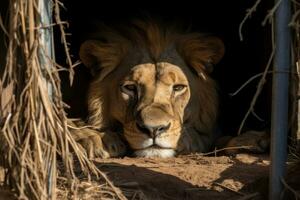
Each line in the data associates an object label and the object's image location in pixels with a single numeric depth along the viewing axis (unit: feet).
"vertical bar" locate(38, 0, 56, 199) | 25.86
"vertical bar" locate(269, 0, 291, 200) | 26.81
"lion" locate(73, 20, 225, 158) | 37.32
